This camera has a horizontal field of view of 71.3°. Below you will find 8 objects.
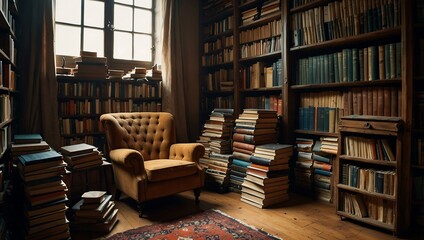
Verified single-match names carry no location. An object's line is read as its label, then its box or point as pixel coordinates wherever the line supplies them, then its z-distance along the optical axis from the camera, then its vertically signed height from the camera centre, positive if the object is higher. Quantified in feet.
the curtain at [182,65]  13.74 +2.28
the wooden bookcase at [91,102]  11.68 +0.36
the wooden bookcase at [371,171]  7.53 -1.57
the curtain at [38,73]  10.62 +1.39
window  12.57 +3.72
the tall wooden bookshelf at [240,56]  11.73 +2.47
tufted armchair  8.83 -1.55
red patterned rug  7.39 -3.10
